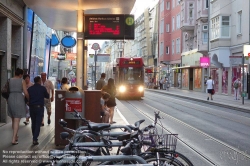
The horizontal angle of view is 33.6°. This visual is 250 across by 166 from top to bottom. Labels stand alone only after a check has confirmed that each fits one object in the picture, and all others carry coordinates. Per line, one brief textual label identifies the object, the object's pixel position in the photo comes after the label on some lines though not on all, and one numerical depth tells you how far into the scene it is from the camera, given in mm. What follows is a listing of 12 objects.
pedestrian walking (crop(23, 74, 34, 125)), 12594
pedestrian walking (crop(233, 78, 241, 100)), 30433
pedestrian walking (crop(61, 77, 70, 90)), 14257
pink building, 62438
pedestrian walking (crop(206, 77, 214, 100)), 30469
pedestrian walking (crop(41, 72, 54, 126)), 14430
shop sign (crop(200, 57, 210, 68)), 40969
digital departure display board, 10828
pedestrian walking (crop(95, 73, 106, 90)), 15953
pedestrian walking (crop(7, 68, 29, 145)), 9695
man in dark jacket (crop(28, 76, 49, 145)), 9703
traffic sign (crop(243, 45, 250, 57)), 25047
